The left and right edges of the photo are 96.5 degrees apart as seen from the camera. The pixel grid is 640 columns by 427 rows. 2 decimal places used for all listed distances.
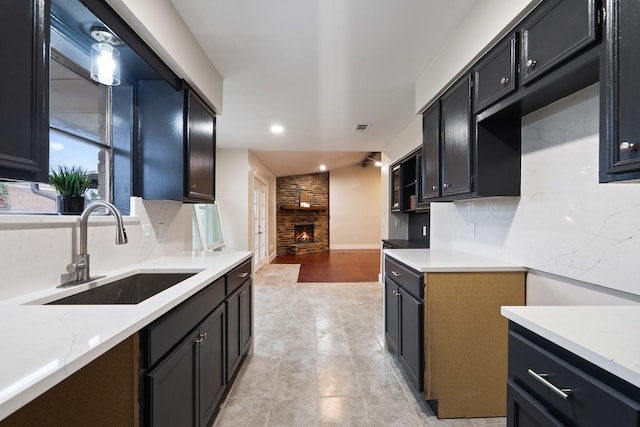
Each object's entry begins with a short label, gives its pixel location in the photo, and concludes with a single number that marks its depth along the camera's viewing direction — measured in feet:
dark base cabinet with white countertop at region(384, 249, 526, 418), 5.77
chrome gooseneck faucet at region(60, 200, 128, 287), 4.42
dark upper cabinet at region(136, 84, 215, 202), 6.38
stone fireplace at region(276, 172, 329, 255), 30.99
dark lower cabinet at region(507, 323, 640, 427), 2.18
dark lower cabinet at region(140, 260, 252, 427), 3.26
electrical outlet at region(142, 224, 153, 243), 6.47
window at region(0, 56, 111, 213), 4.43
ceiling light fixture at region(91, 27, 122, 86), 4.86
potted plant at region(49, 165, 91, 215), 4.75
